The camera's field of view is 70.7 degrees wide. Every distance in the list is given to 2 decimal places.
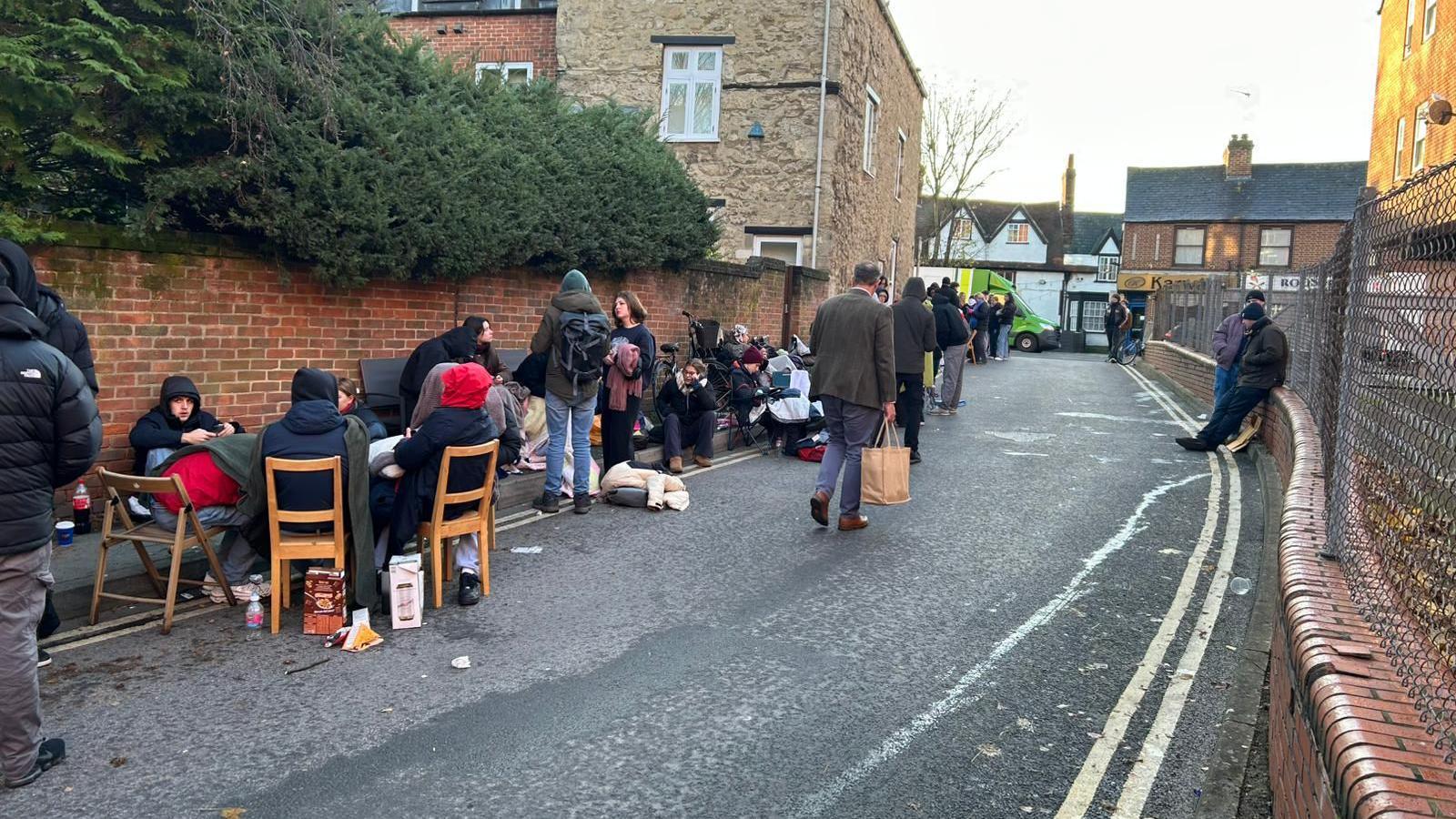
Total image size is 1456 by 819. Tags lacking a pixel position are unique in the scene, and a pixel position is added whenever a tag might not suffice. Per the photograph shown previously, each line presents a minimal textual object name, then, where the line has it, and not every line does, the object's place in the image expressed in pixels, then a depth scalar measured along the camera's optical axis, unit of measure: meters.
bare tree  44.47
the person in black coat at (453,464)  5.97
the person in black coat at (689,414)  10.55
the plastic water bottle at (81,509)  6.90
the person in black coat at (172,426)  7.18
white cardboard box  5.54
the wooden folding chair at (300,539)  5.50
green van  38.56
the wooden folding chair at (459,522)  5.95
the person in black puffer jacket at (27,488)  3.74
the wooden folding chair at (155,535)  5.41
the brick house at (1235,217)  44.78
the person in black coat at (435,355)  9.02
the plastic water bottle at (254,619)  5.51
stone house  20.05
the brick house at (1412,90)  22.84
